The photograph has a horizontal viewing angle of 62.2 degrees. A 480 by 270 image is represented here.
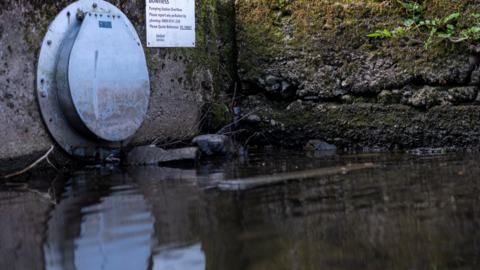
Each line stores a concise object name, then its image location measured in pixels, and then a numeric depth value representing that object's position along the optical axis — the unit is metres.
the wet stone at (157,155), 3.19
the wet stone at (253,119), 4.20
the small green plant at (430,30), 3.19
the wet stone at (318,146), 3.79
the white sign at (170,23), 3.60
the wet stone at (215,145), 3.52
